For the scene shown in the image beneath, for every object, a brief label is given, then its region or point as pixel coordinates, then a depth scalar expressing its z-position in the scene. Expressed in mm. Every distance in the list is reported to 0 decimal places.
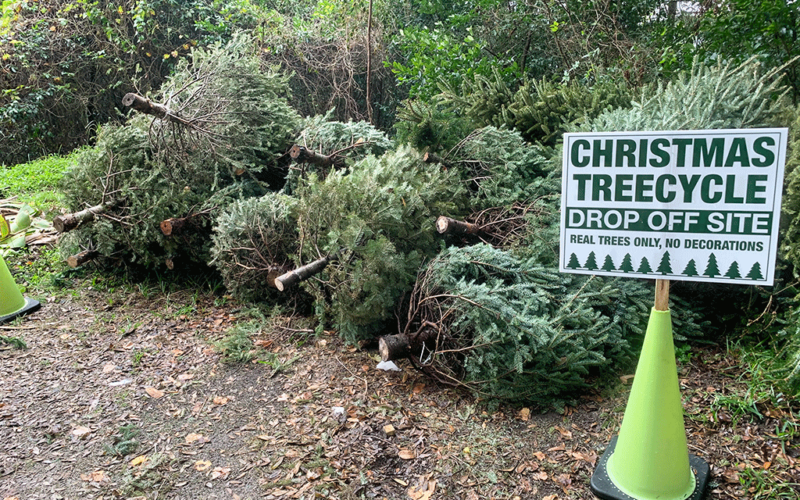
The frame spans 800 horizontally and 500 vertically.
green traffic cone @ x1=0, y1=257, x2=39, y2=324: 4547
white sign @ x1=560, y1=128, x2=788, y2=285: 2076
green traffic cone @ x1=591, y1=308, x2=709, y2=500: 2389
